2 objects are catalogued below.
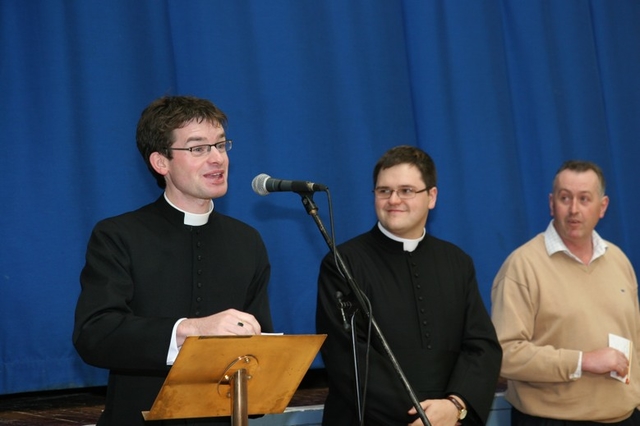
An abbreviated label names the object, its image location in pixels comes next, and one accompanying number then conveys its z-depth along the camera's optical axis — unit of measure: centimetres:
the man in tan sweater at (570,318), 396
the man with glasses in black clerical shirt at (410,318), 343
